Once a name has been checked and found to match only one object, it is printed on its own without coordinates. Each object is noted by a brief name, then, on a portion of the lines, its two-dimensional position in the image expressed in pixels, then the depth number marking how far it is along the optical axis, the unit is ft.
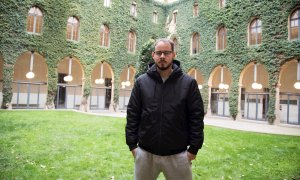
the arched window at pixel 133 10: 85.46
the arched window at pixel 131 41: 85.25
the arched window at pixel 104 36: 78.69
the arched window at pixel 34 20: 64.28
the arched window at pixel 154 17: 90.94
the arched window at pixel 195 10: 80.23
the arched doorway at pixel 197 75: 79.35
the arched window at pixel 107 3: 79.56
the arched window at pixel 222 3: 71.39
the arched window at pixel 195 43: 79.03
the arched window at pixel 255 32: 62.49
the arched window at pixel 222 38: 70.75
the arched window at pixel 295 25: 55.54
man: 8.93
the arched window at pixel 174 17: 88.58
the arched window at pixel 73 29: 71.51
